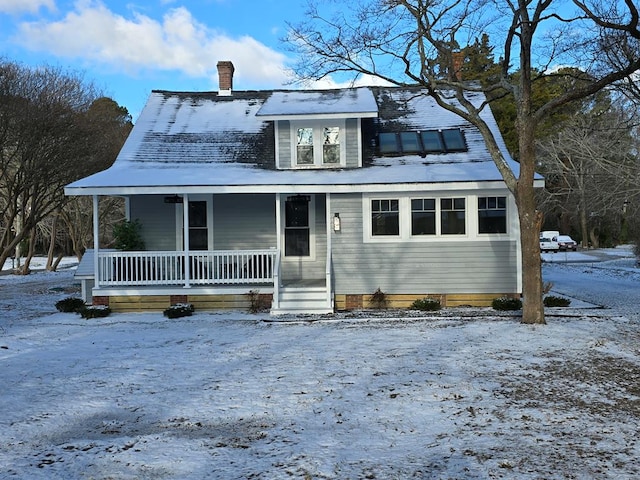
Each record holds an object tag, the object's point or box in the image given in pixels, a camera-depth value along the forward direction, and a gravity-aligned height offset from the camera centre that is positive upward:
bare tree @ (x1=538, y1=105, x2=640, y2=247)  21.86 +3.56
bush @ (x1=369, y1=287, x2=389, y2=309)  12.88 -1.37
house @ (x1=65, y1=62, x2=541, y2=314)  12.54 +0.74
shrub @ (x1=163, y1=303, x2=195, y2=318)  12.02 -1.45
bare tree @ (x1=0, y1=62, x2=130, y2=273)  20.59 +4.42
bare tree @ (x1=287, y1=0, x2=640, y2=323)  9.69 +3.00
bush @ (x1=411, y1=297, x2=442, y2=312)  12.26 -1.44
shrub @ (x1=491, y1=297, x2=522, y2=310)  11.93 -1.41
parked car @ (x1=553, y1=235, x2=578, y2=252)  41.88 -0.29
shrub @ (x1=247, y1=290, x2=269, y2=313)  12.77 -1.32
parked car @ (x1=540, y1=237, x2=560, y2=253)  41.72 -0.41
